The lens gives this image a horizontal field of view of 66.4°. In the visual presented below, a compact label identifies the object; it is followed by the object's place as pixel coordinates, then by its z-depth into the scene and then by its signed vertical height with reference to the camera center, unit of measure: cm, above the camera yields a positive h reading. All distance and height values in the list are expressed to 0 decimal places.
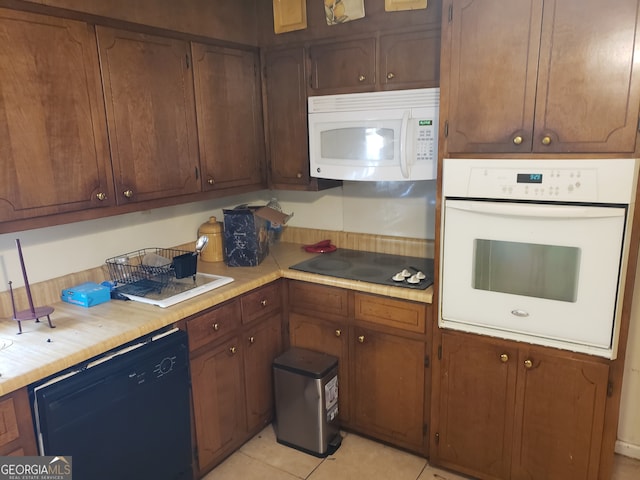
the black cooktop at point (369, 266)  234 -66
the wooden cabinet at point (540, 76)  163 +20
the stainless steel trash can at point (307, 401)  239 -128
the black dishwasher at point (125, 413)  159 -95
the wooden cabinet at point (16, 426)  149 -85
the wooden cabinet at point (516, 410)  191 -113
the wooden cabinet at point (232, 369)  217 -107
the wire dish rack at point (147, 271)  222 -59
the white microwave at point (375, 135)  219 +1
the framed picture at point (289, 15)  246 +63
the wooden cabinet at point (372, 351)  228 -103
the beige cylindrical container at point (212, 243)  275 -56
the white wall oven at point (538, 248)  172 -43
